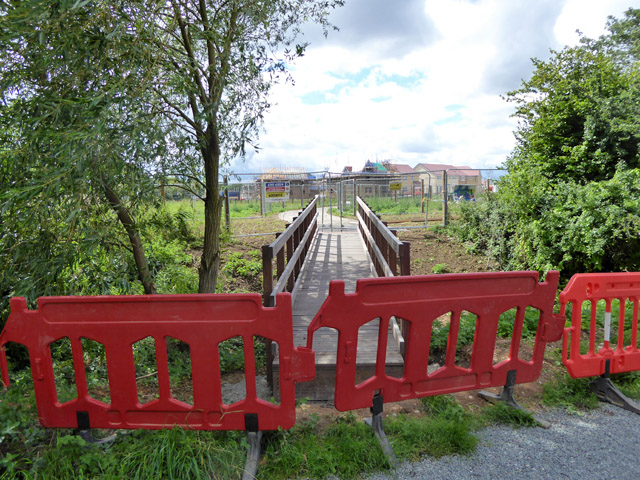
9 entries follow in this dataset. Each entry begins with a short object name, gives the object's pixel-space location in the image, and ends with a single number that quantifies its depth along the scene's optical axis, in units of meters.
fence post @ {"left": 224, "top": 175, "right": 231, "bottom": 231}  13.10
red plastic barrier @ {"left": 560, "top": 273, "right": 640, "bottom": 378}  3.52
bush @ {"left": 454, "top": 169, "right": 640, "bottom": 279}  6.98
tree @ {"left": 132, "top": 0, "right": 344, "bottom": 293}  4.34
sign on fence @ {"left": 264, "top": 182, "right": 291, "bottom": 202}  15.82
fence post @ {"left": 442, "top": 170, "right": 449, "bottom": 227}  14.32
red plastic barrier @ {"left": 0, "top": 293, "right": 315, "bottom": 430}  2.75
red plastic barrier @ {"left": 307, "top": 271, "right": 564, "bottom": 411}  2.88
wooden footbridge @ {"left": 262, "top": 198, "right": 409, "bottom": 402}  4.04
